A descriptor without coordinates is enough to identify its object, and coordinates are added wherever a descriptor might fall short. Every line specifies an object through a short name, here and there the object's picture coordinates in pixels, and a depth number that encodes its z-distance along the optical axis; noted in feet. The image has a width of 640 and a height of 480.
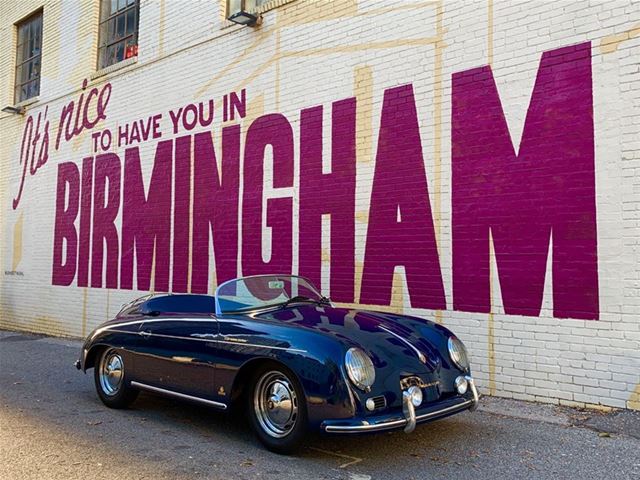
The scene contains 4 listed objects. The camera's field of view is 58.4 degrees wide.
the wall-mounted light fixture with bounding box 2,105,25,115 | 44.14
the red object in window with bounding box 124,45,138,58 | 36.35
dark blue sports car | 12.25
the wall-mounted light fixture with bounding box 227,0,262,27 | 28.09
